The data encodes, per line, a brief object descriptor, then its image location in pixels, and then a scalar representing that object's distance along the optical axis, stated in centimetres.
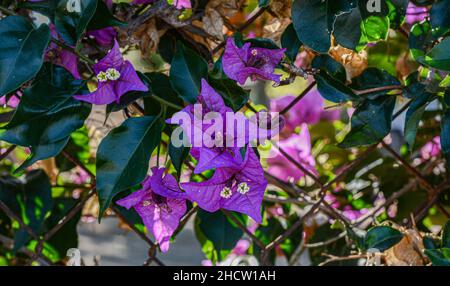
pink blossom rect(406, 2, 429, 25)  126
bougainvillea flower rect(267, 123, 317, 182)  132
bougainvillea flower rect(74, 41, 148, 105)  77
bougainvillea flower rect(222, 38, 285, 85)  78
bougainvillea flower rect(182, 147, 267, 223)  74
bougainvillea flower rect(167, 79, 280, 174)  71
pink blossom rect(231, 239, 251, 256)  146
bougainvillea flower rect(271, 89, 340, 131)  146
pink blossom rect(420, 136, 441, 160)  130
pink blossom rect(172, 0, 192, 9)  94
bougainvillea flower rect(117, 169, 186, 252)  78
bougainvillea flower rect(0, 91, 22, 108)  104
